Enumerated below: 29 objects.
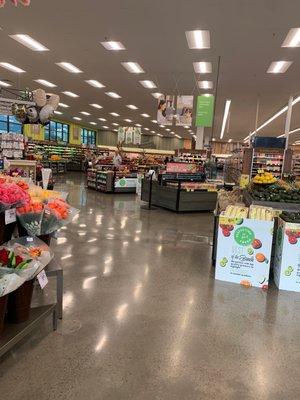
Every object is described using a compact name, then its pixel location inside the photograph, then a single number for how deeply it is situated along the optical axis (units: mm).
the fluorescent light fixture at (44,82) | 12758
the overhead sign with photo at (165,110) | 11008
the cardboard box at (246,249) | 3787
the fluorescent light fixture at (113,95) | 14703
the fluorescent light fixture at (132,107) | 17669
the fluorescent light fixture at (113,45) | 8164
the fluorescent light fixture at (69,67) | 10383
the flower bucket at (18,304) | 2383
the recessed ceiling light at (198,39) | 7216
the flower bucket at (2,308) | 2137
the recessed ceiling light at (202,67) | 9309
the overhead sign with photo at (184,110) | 10781
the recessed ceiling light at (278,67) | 8773
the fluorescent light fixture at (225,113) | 15106
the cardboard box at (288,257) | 3629
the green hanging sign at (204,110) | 10906
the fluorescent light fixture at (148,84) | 12030
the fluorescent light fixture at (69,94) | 14922
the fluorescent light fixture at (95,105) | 18077
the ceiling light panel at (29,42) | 8203
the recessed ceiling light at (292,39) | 6809
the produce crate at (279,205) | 4523
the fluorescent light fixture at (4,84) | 13777
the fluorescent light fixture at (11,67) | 10727
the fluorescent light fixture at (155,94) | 13992
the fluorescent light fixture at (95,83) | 12511
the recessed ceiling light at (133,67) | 9859
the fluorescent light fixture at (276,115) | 13328
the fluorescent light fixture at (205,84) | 11453
